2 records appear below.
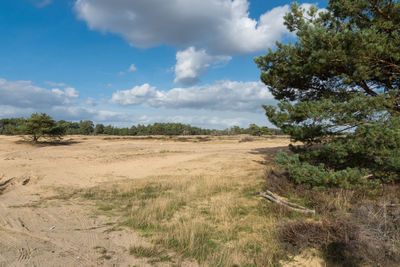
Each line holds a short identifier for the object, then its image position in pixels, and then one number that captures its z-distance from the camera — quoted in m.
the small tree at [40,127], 28.37
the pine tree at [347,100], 6.08
